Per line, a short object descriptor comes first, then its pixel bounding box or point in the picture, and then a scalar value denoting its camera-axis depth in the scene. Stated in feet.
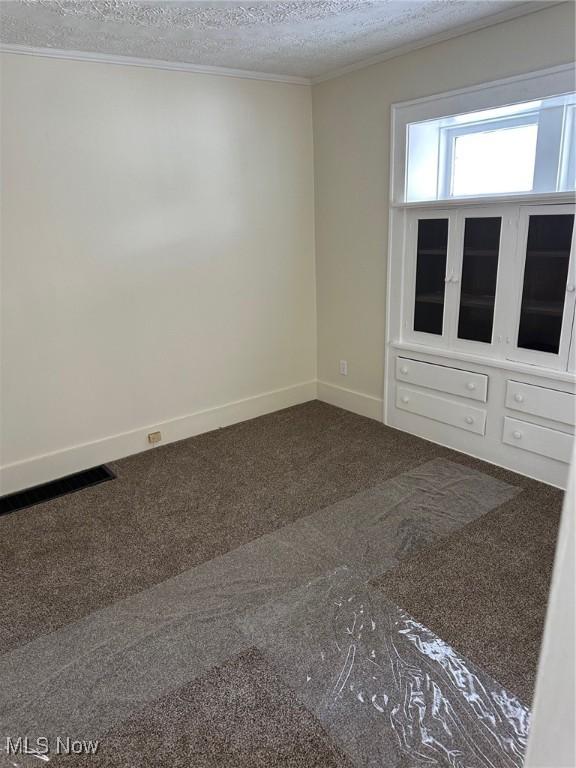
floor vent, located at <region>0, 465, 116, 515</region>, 9.89
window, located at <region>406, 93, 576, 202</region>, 8.87
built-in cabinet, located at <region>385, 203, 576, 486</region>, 9.33
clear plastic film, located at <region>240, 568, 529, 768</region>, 5.22
